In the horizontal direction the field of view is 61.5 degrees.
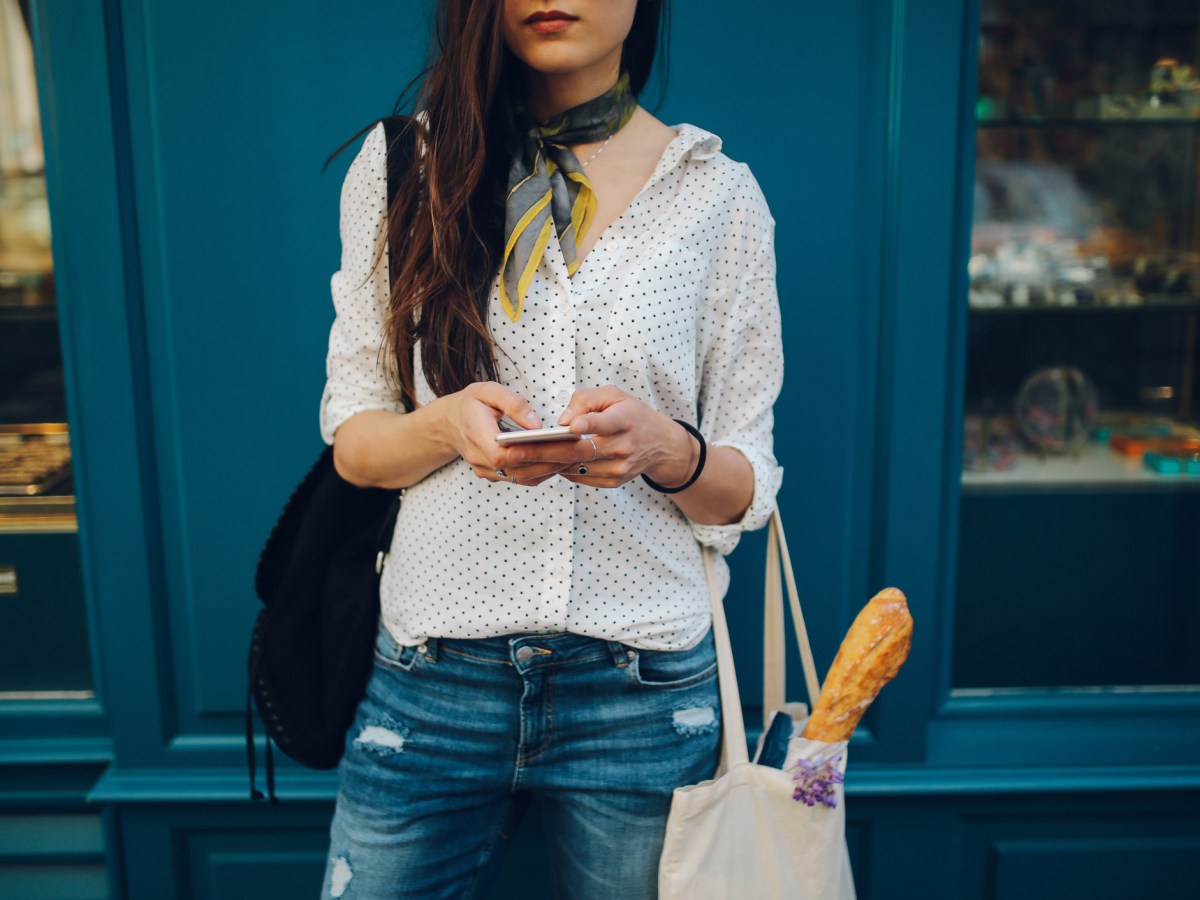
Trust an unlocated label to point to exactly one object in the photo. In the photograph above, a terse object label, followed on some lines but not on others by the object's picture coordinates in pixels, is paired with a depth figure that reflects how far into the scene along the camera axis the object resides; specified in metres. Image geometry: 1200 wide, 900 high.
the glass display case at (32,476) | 2.08
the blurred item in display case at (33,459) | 2.09
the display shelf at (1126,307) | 2.24
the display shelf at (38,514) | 2.10
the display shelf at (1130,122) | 2.20
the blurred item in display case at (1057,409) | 2.30
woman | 1.25
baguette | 1.31
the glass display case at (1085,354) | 2.17
